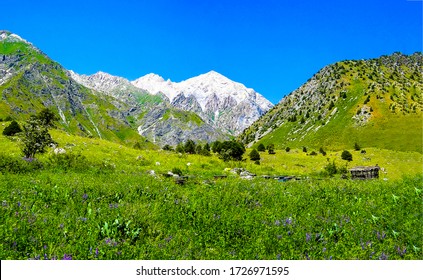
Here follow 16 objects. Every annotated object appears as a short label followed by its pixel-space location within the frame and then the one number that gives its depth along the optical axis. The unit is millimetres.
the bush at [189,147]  59588
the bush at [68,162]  19578
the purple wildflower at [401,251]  7375
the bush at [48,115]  44069
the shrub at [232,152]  39281
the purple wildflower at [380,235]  8255
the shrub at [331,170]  31197
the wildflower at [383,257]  6959
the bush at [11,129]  37062
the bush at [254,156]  45281
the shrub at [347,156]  46584
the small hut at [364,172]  27786
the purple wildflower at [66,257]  5911
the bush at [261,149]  61000
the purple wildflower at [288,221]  8953
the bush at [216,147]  56325
